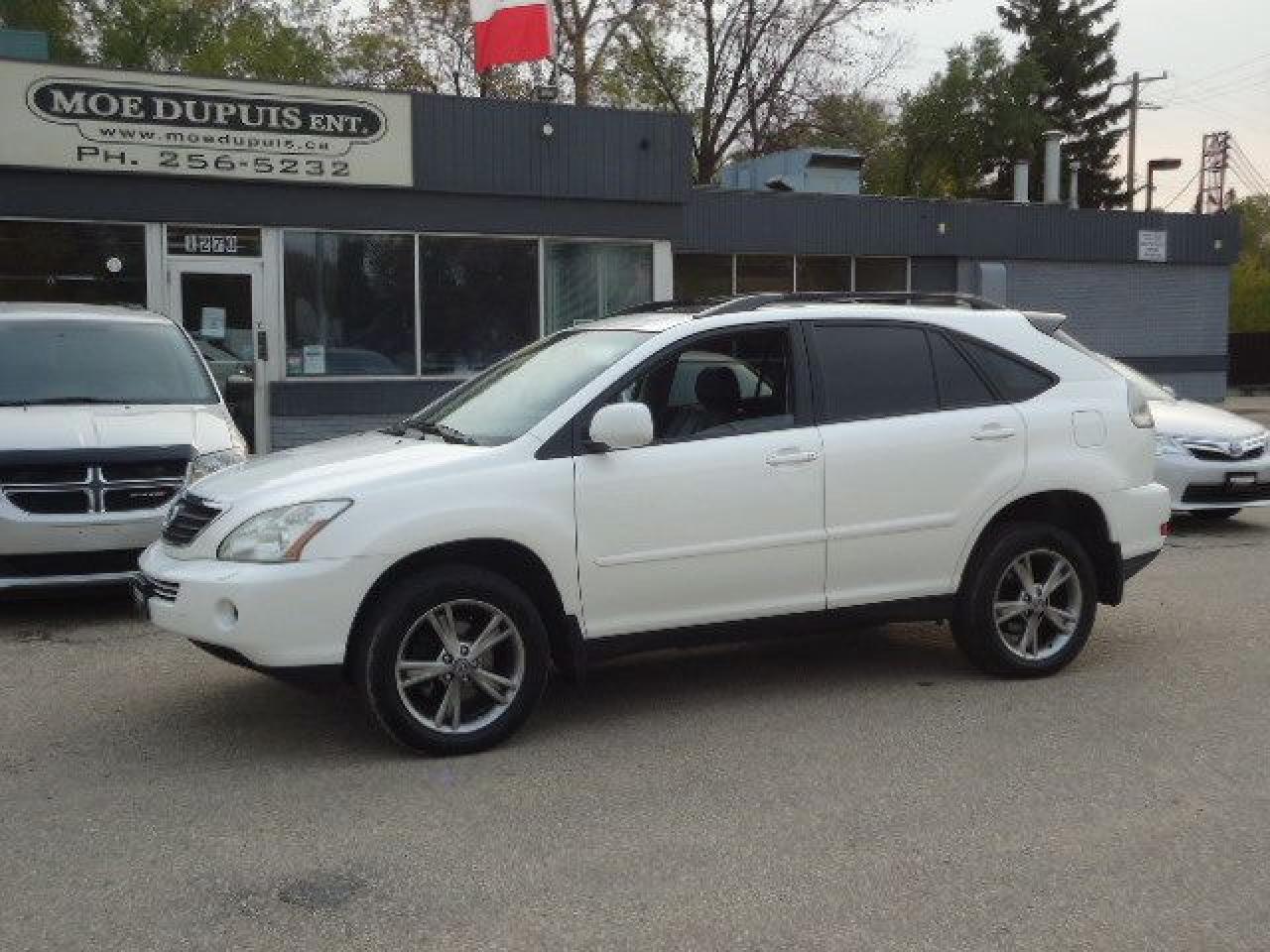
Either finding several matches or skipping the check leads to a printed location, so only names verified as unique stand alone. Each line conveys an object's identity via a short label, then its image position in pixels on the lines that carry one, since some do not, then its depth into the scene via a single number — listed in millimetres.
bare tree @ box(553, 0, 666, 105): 37250
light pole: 38562
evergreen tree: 58219
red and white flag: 17906
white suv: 5035
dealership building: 15031
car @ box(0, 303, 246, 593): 7344
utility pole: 46469
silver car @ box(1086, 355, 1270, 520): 10625
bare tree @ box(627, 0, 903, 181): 38281
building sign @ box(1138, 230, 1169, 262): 25375
